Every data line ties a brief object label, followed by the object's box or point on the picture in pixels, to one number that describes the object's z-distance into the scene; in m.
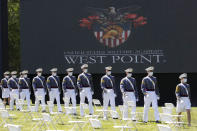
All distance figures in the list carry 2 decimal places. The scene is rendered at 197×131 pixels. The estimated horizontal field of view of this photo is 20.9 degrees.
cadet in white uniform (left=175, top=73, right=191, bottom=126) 17.38
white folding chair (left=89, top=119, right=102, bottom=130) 14.40
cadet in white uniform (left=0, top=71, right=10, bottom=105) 27.18
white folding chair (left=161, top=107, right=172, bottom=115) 17.64
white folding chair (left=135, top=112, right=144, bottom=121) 19.55
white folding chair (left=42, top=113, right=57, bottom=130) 14.53
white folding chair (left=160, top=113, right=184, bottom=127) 14.53
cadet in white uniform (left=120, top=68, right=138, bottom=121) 19.66
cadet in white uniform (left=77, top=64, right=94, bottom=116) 21.62
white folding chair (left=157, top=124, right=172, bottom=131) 11.28
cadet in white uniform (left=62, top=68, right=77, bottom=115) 22.70
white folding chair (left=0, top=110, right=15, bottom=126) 16.25
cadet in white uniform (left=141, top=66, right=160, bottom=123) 18.88
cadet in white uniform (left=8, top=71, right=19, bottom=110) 26.02
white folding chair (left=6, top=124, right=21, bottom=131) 11.57
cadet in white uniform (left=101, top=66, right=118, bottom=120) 20.52
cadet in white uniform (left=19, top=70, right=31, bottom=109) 25.03
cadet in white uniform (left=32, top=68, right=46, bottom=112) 23.95
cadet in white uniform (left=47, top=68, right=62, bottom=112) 23.42
